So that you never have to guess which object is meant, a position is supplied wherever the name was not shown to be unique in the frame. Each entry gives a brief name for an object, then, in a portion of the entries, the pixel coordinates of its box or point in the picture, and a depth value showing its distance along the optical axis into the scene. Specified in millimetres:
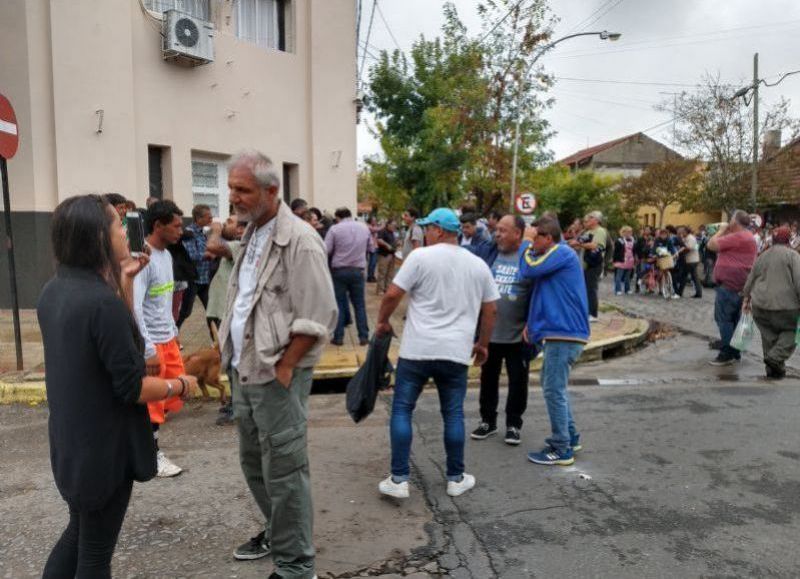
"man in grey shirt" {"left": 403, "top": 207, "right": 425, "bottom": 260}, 9891
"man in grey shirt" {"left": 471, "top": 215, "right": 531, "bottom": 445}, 5066
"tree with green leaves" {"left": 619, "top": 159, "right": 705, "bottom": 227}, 34812
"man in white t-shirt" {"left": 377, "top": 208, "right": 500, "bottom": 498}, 4012
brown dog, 5910
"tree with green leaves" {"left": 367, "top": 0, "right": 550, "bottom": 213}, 17375
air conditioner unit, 10617
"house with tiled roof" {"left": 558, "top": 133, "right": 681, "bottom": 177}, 55562
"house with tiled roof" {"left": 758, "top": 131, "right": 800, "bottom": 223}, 26922
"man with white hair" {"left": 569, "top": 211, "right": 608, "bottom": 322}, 9531
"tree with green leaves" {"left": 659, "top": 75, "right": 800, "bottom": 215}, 25875
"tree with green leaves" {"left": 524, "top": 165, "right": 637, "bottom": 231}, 34031
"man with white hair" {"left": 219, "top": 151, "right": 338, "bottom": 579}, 2816
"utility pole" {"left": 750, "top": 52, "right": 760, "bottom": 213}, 23531
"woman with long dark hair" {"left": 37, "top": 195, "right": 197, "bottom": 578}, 2262
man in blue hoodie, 4625
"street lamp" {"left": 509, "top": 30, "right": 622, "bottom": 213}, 17186
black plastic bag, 4176
